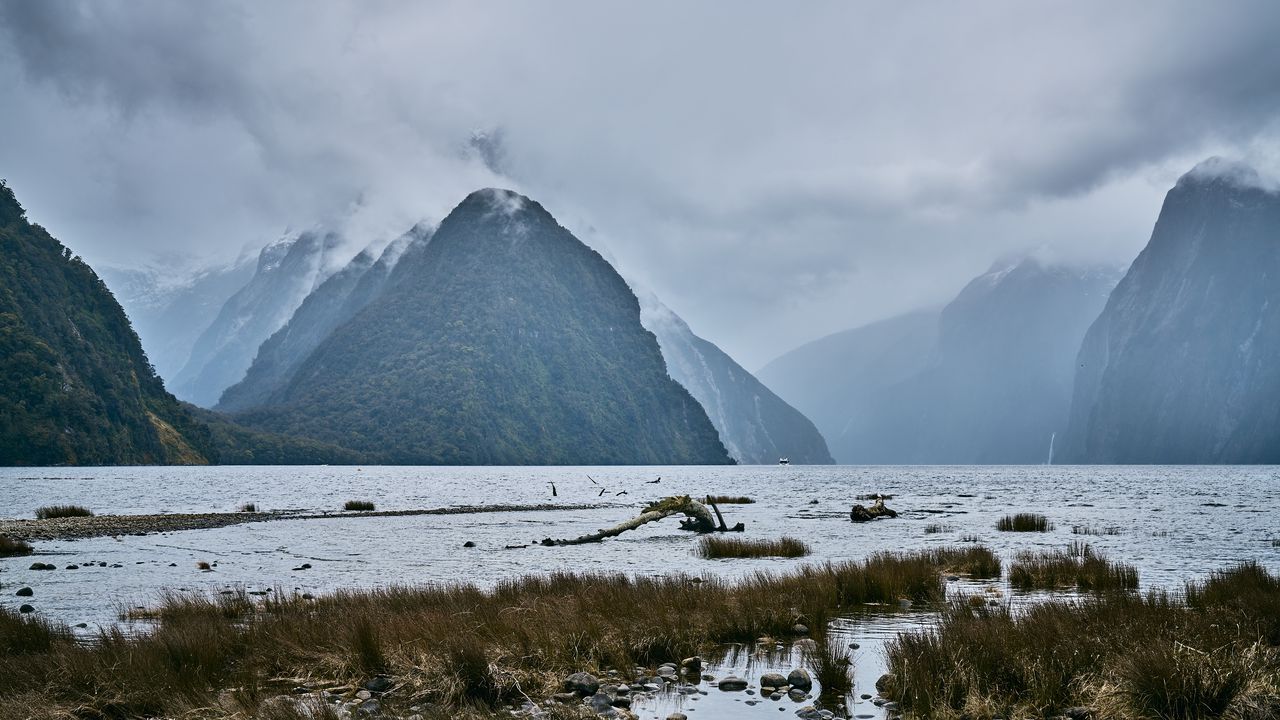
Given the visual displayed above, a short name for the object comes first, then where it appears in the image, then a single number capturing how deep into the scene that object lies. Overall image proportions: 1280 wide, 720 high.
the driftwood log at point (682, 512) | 32.61
